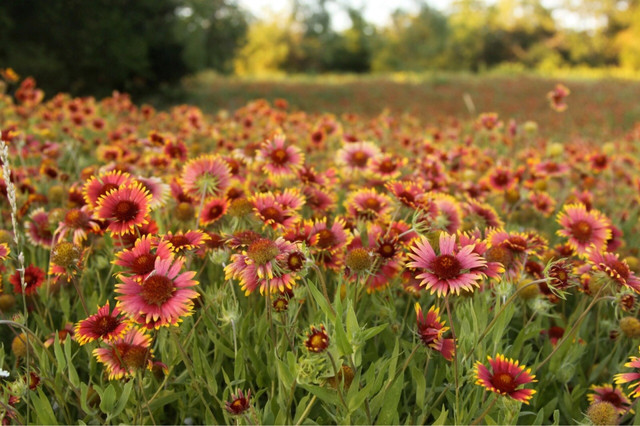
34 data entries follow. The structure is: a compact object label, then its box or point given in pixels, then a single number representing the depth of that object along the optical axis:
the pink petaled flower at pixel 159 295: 0.44
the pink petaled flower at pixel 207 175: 0.63
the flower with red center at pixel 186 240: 0.49
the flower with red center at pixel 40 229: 0.66
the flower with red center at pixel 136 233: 0.54
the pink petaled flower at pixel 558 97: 1.22
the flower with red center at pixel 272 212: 0.56
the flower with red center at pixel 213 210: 0.62
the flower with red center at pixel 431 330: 0.48
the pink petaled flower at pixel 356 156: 0.82
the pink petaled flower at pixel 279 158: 0.70
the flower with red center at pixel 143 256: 0.46
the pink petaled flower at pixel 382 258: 0.54
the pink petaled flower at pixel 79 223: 0.57
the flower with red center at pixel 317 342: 0.42
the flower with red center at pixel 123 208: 0.52
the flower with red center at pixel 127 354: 0.46
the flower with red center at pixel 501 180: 0.94
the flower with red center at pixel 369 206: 0.65
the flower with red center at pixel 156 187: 0.60
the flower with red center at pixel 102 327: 0.46
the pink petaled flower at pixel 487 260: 0.47
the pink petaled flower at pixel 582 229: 0.65
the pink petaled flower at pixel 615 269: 0.49
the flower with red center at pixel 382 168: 0.78
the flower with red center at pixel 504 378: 0.43
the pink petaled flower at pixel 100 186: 0.55
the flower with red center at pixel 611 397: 0.54
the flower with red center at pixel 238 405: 0.42
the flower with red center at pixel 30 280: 0.59
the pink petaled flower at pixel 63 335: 0.57
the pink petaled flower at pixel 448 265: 0.45
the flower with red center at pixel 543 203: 0.85
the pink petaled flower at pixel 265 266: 0.46
